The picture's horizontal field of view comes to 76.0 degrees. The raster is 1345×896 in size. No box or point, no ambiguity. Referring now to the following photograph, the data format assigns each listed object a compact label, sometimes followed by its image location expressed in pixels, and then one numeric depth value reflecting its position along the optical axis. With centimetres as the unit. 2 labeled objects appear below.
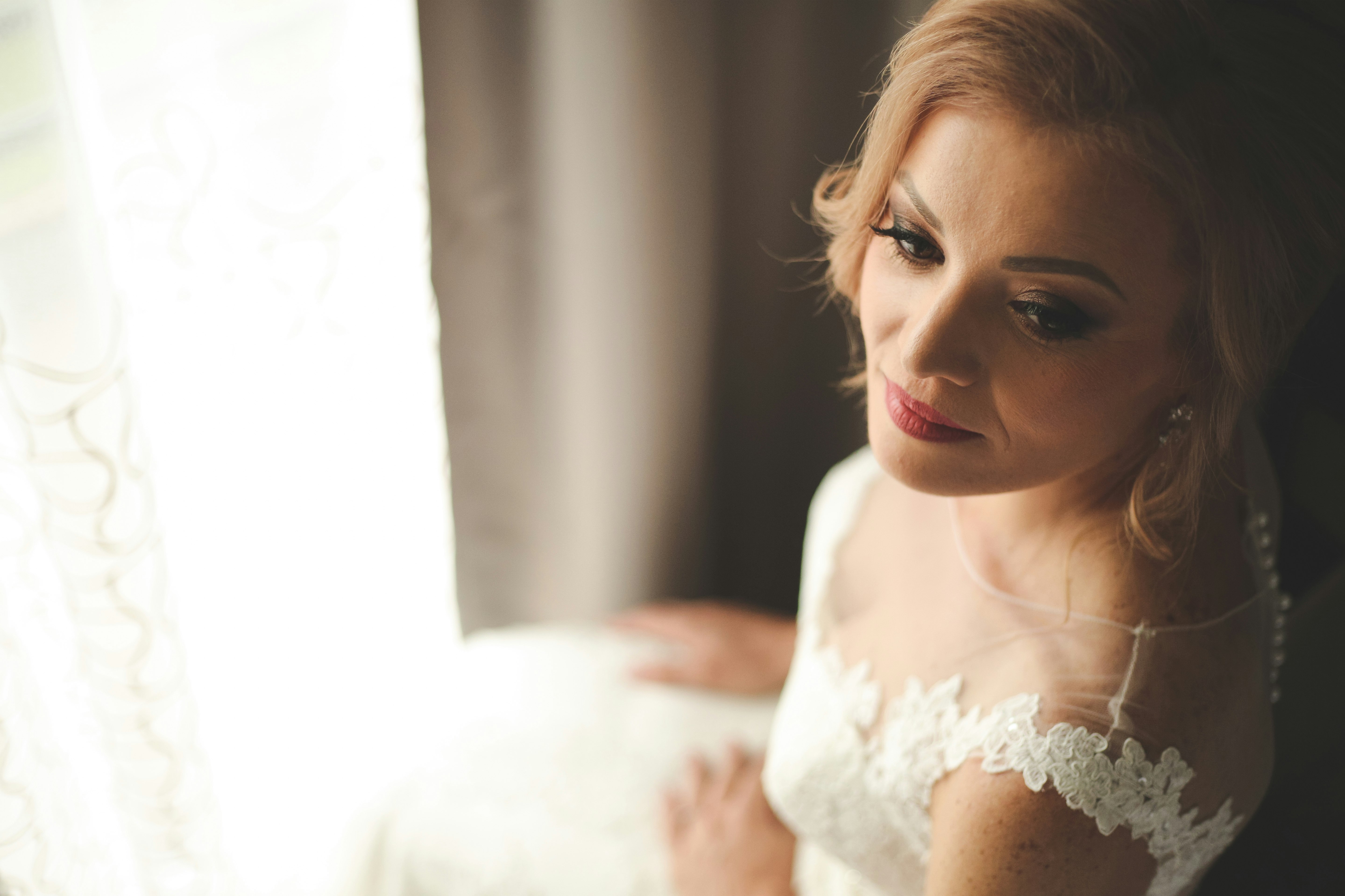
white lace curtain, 73
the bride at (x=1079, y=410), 54
